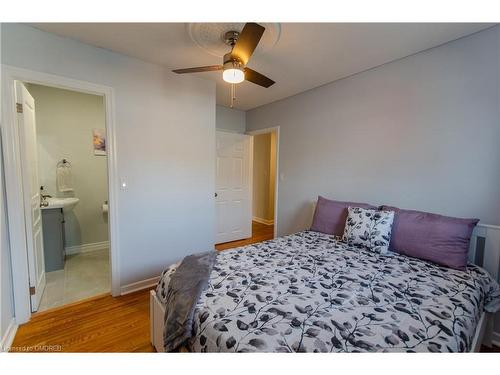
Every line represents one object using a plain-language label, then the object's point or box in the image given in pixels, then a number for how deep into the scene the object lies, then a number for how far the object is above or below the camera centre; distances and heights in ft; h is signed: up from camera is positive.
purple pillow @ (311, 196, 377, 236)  7.68 -1.67
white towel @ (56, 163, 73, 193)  10.64 -0.65
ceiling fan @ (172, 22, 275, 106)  4.41 +2.54
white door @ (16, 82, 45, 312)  6.00 -0.76
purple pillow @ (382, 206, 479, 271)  5.26 -1.66
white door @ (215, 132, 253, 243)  12.61 -1.14
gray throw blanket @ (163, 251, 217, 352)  3.60 -2.39
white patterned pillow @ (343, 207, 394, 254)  6.15 -1.70
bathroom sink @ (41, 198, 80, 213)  8.53 -1.58
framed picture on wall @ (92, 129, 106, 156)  11.39 +1.27
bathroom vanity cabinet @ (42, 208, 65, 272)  8.86 -3.04
